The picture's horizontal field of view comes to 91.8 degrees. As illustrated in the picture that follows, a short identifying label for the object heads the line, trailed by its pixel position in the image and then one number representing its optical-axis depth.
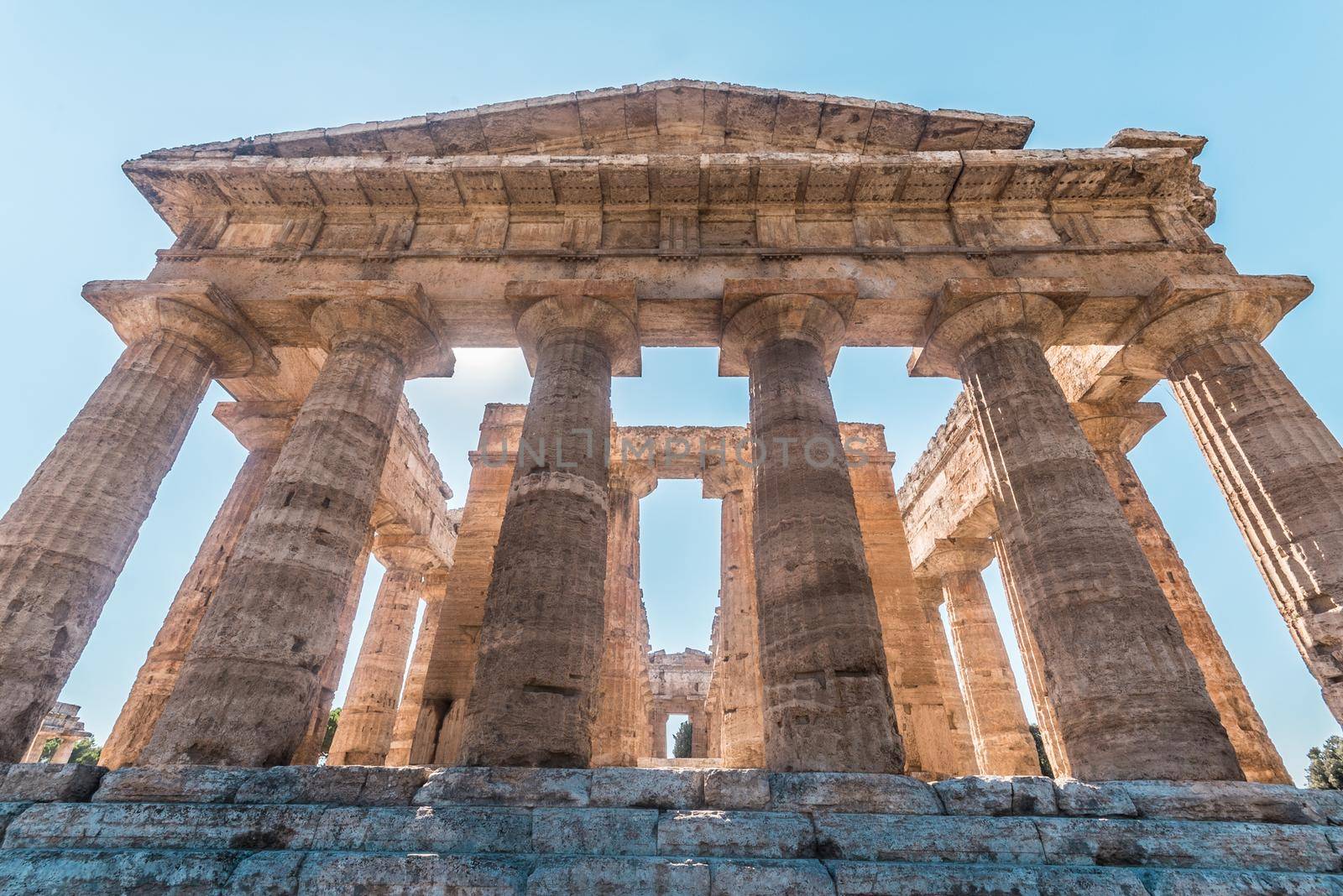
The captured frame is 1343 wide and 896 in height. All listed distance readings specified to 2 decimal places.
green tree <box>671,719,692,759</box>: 43.12
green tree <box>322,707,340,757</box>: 33.53
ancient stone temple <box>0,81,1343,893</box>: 4.83
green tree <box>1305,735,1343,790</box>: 29.36
